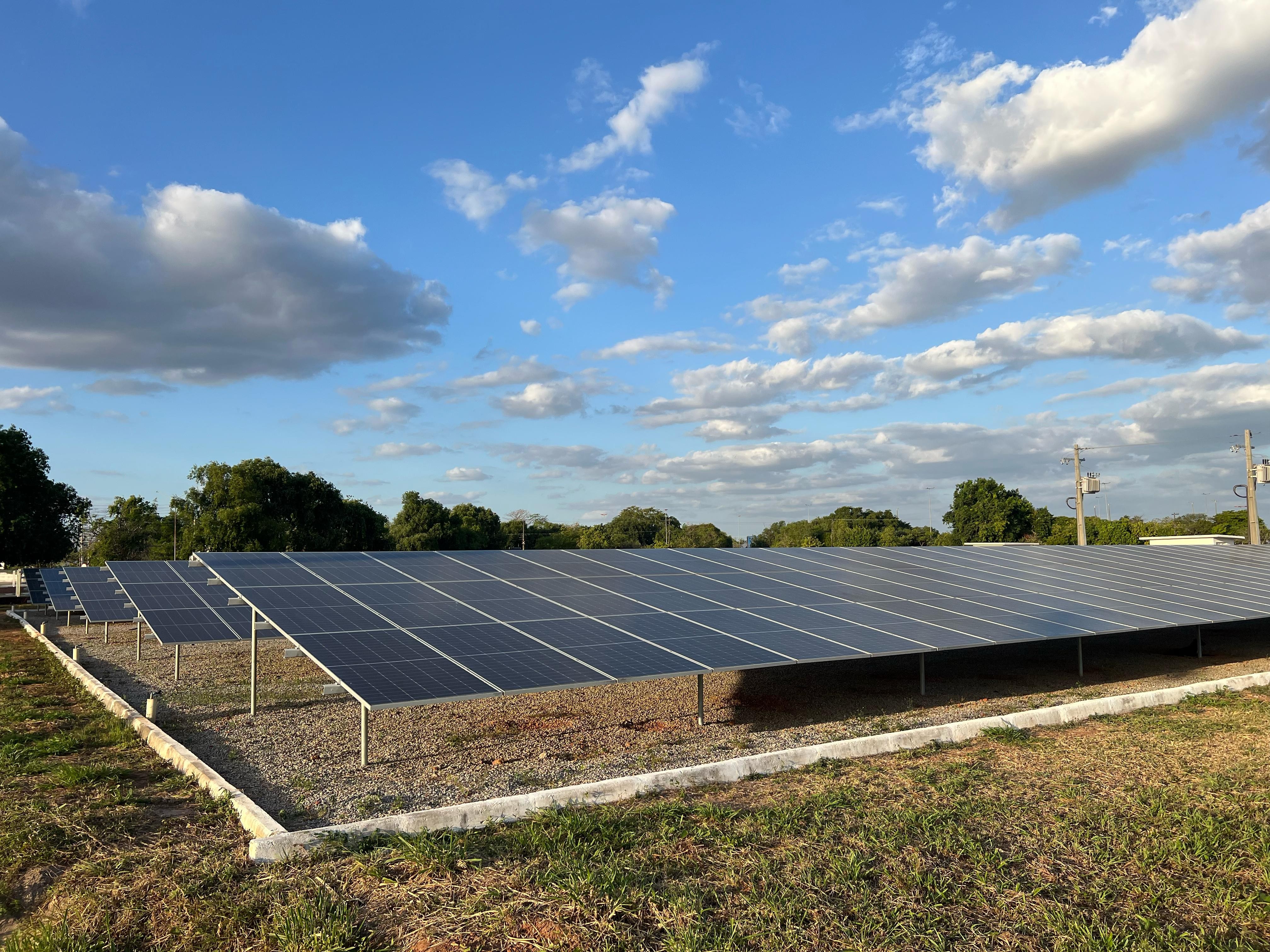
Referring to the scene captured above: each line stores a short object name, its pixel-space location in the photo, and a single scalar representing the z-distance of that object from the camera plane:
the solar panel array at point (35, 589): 42.47
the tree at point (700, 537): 116.81
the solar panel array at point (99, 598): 24.31
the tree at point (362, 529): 65.00
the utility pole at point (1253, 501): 47.09
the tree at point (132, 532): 72.44
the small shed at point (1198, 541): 46.62
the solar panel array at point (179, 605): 18.58
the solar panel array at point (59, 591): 31.86
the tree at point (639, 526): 121.00
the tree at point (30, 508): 40.41
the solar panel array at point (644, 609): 10.89
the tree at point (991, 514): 96.69
